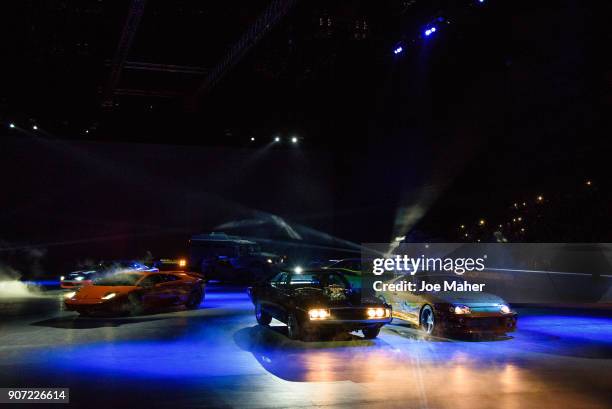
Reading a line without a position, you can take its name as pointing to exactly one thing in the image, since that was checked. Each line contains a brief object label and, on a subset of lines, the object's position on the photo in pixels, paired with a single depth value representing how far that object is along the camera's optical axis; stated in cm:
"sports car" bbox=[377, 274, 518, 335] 1134
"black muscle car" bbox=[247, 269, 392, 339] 1076
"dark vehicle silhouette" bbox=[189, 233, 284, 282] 2908
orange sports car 1423
